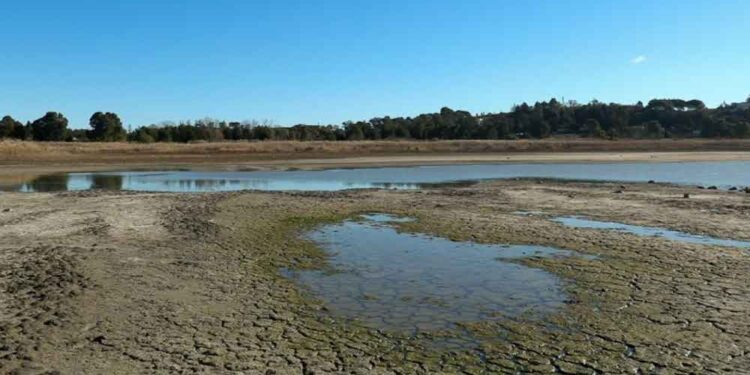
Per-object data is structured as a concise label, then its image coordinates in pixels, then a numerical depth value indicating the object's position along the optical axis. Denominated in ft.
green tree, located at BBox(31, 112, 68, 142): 287.89
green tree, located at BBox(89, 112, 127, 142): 284.61
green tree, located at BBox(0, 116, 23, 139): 273.40
